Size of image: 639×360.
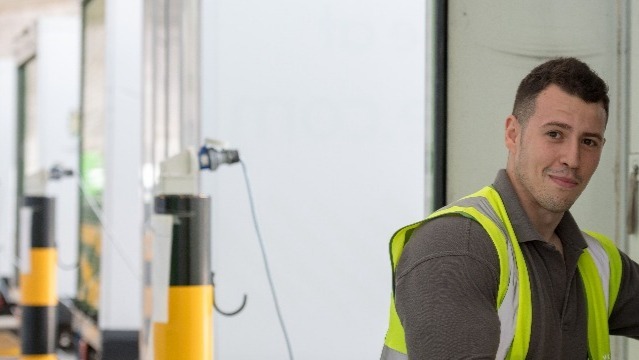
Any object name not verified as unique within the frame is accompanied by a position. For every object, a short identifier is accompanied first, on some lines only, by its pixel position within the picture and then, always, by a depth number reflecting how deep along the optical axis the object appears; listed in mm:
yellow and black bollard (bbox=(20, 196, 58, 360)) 8870
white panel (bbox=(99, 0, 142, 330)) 9406
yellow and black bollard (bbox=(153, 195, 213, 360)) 4904
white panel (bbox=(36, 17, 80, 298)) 13953
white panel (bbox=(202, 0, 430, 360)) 5405
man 2247
